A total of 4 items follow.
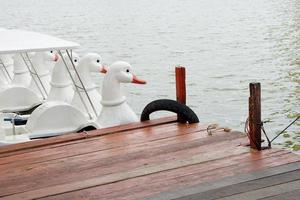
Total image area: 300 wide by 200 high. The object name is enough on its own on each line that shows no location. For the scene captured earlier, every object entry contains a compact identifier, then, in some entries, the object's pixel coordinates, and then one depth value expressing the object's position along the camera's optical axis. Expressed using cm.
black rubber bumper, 889
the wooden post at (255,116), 722
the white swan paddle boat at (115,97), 965
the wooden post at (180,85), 930
